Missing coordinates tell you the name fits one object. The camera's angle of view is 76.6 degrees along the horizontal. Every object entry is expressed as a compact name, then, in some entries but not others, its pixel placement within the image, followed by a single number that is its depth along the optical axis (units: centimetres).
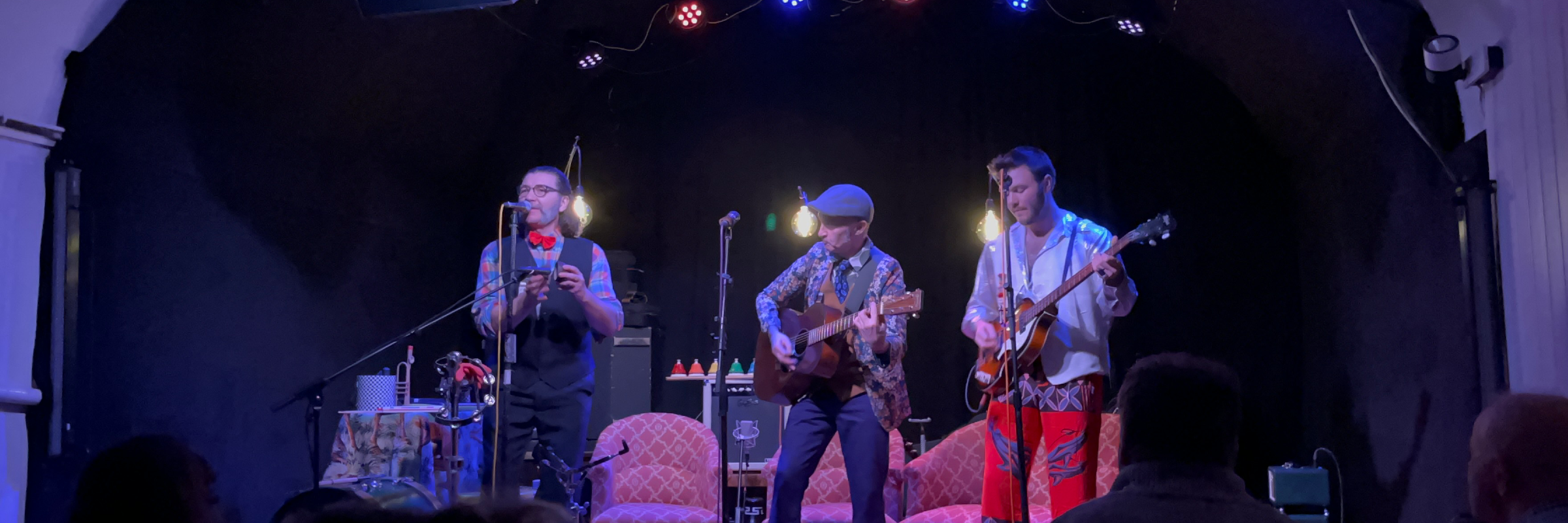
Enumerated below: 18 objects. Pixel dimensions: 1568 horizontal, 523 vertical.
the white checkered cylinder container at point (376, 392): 588
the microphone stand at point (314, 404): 457
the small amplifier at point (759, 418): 751
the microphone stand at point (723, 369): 422
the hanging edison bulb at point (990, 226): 729
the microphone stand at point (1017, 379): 324
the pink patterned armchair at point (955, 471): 540
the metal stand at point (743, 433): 521
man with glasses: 430
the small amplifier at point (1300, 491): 510
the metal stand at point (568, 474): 424
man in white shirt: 346
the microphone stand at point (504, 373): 410
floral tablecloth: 576
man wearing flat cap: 408
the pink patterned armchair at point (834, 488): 526
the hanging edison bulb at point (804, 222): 808
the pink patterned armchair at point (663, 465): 573
